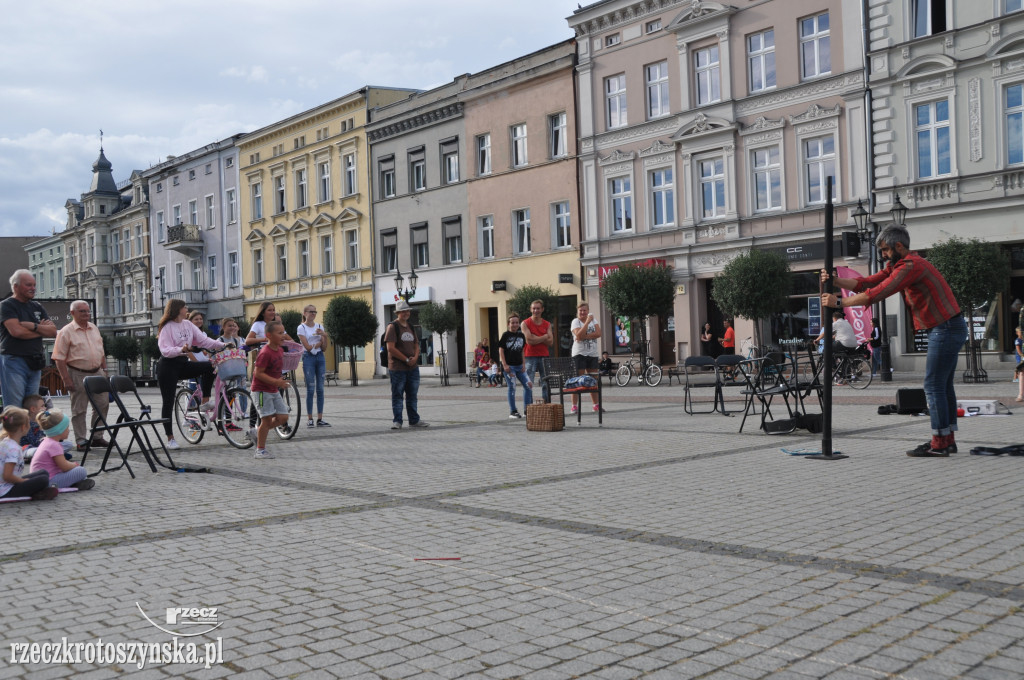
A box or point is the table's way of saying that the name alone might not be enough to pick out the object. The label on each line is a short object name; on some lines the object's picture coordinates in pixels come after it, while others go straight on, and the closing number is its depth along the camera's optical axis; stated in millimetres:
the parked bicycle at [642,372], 27000
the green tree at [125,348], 61625
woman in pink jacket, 12055
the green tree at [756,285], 25562
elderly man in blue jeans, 10875
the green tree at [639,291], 28078
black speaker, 12078
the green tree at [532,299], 31094
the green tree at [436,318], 36281
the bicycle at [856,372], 21688
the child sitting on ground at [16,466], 7758
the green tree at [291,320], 43844
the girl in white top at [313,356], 14586
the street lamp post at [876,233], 23656
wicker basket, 12841
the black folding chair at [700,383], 14109
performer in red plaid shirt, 8734
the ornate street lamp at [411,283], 32909
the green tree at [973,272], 21922
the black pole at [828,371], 8523
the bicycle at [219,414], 12020
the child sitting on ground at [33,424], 9359
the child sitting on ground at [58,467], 8211
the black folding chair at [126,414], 9406
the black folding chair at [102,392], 9344
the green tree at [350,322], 39688
